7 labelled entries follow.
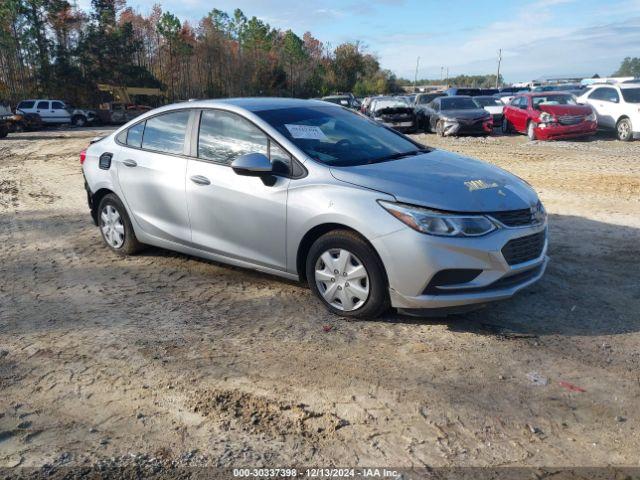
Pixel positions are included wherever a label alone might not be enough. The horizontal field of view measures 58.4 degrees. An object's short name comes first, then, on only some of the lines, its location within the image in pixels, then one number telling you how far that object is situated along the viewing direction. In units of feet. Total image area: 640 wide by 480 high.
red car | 54.95
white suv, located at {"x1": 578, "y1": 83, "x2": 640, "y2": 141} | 54.34
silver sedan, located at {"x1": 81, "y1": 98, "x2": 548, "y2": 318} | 12.93
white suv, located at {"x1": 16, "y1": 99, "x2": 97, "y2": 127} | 109.81
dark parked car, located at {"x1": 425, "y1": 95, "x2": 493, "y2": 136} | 62.85
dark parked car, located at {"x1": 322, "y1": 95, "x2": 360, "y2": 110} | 103.17
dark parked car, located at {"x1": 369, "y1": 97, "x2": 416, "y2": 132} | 69.36
